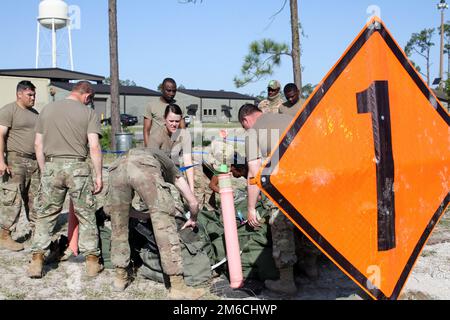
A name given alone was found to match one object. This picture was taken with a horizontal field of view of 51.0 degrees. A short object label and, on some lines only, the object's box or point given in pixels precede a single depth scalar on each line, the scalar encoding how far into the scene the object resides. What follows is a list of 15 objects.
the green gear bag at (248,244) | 4.66
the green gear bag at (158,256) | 4.59
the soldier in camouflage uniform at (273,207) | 4.33
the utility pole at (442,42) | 42.92
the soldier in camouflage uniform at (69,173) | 5.04
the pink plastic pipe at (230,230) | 4.05
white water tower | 55.69
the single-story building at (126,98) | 49.41
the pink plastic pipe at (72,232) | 5.52
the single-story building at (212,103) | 64.56
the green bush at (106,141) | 18.94
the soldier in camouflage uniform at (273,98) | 8.12
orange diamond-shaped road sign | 2.98
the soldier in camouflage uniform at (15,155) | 5.94
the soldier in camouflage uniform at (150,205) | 4.36
